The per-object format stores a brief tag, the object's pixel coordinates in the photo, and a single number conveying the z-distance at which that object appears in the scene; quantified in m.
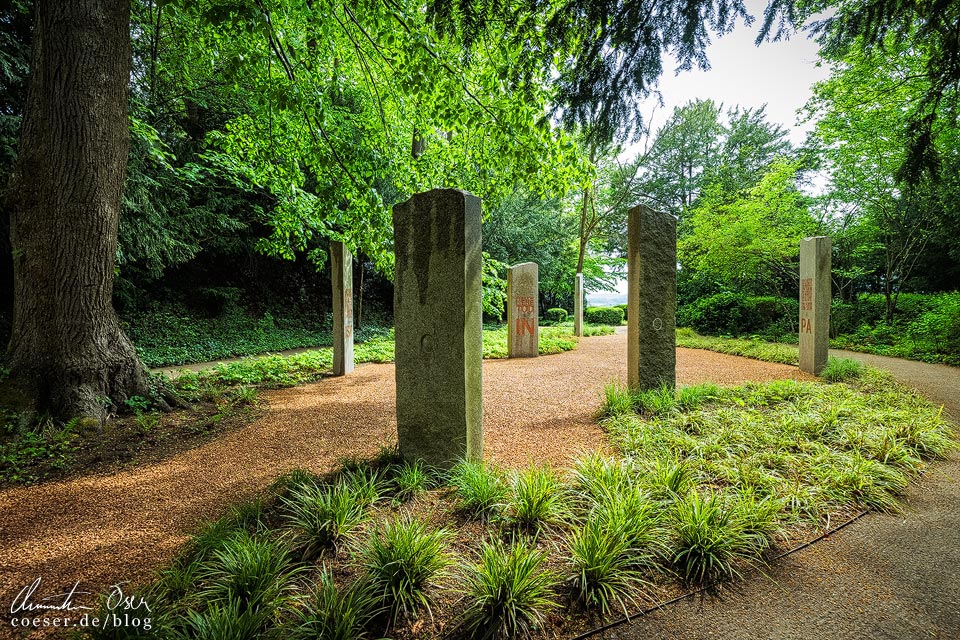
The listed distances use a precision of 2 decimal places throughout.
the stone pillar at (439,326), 2.90
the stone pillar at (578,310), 13.36
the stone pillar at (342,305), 7.22
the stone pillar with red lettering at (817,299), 6.78
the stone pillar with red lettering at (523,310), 9.33
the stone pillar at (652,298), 4.95
